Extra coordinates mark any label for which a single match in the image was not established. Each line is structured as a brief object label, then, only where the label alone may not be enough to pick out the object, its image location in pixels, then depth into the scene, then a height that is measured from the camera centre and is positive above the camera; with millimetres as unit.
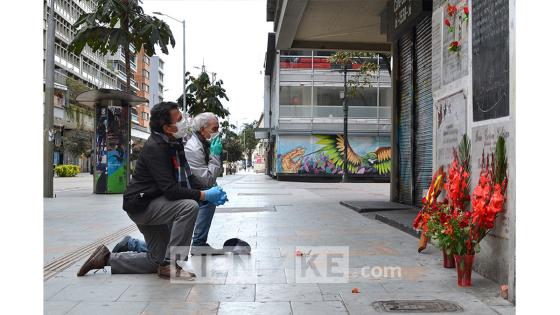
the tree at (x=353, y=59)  21788 +3837
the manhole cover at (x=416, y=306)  4531 -1169
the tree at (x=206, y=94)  41750 +4468
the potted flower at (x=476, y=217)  5004 -512
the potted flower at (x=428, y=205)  5629 -470
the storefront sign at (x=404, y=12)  10438 +2816
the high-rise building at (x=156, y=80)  99625 +14619
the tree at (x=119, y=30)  17547 +3798
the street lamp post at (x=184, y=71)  43000 +6588
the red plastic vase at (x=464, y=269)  5262 -990
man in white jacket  6262 +55
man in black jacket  5418 -345
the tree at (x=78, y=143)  61656 +1258
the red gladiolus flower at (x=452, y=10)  6551 +1661
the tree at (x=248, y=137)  118638 +3983
